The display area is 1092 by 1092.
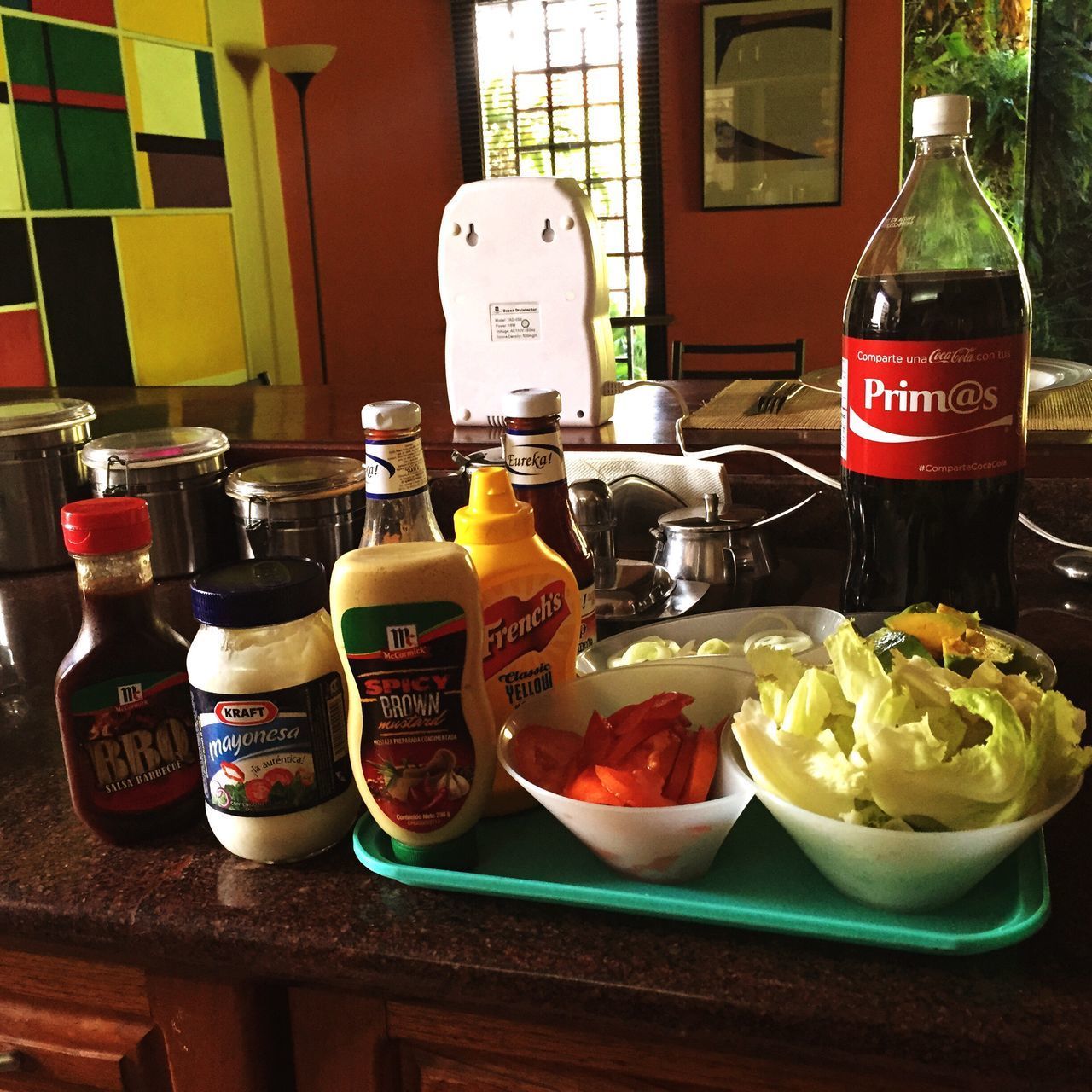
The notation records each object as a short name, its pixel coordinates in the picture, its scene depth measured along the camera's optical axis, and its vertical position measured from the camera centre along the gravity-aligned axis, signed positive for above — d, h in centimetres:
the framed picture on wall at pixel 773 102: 406 +63
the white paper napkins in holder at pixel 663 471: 109 -20
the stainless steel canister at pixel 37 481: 122 -20
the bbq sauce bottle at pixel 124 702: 64 -23
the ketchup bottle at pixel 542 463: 70 -12
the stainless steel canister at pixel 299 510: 105 -21
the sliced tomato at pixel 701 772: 57 -26
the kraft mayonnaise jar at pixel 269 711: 59 -23
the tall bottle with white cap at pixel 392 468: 65 -11
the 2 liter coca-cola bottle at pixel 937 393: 73 -9
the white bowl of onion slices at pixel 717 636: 73 -25
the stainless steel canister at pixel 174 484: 113 -19
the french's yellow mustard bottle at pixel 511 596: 64 -19
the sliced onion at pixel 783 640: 70 -25
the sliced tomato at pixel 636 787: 56 -26
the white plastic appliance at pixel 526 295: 123 -2
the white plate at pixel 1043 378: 122 -14
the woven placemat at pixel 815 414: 118 -18
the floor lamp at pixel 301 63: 393 +83
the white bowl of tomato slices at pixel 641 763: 54 -26
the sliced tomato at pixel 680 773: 57 -26
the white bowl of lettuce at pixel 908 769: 50 -24
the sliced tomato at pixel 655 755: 57 -25
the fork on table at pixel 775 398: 134 -16
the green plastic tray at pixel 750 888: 51 -32
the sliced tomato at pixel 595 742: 60 -26
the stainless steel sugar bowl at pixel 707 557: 96 -25
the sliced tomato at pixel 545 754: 59 -26
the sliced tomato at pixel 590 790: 56 -27
